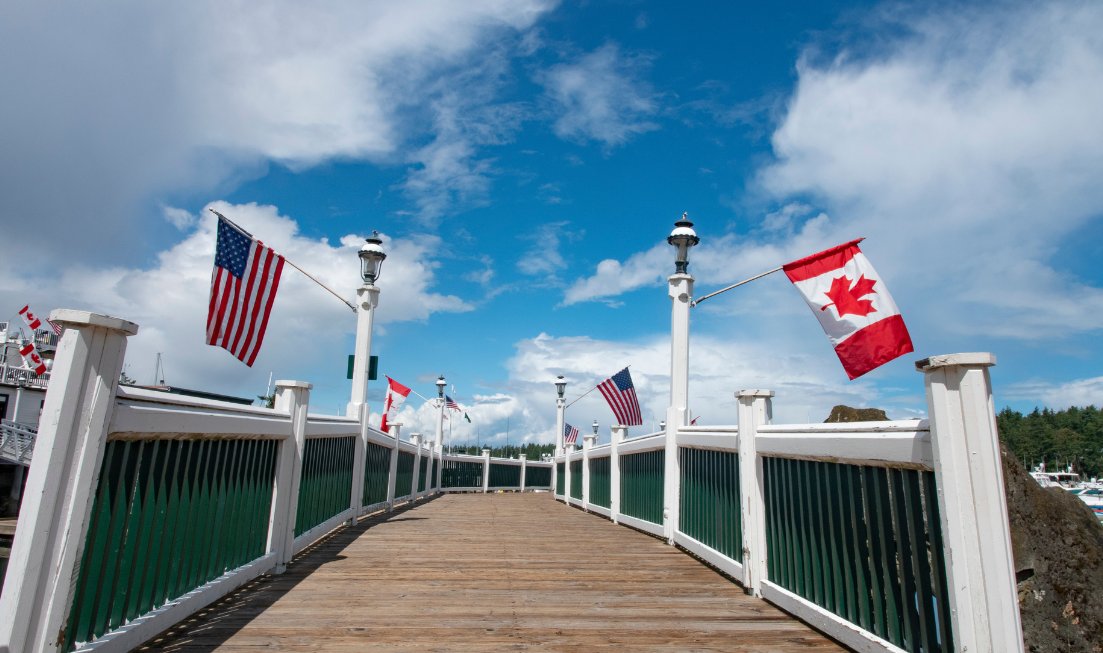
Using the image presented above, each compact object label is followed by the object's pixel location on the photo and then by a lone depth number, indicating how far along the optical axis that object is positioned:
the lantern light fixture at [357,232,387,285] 10.65
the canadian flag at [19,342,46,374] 27.46
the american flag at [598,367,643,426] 14.69
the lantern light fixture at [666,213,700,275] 9.30
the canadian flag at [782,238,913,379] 5.82
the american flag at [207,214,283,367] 6.38
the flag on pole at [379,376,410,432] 17.61
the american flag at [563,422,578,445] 24.05
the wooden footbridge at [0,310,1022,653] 2.56
